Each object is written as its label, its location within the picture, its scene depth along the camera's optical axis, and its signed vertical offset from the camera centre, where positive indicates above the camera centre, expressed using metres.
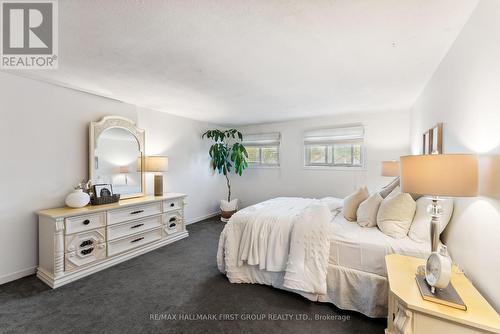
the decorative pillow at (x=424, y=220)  1.66 -0.45
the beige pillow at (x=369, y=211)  2.14 -0.47
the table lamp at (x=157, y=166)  3.56 -0.03
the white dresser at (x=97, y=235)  2.29 -0.91
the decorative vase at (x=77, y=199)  2.60 -0.44
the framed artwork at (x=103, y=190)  2.88 -0.37
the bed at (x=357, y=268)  1.76 -0.91
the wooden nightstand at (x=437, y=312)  0.93 -0.68
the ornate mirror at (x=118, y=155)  3.00 +0.13
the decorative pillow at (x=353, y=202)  2.39 -0.43
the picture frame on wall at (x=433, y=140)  1.89 +0.27
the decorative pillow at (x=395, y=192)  2.15 -0.28
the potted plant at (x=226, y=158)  4.74 +0.17
